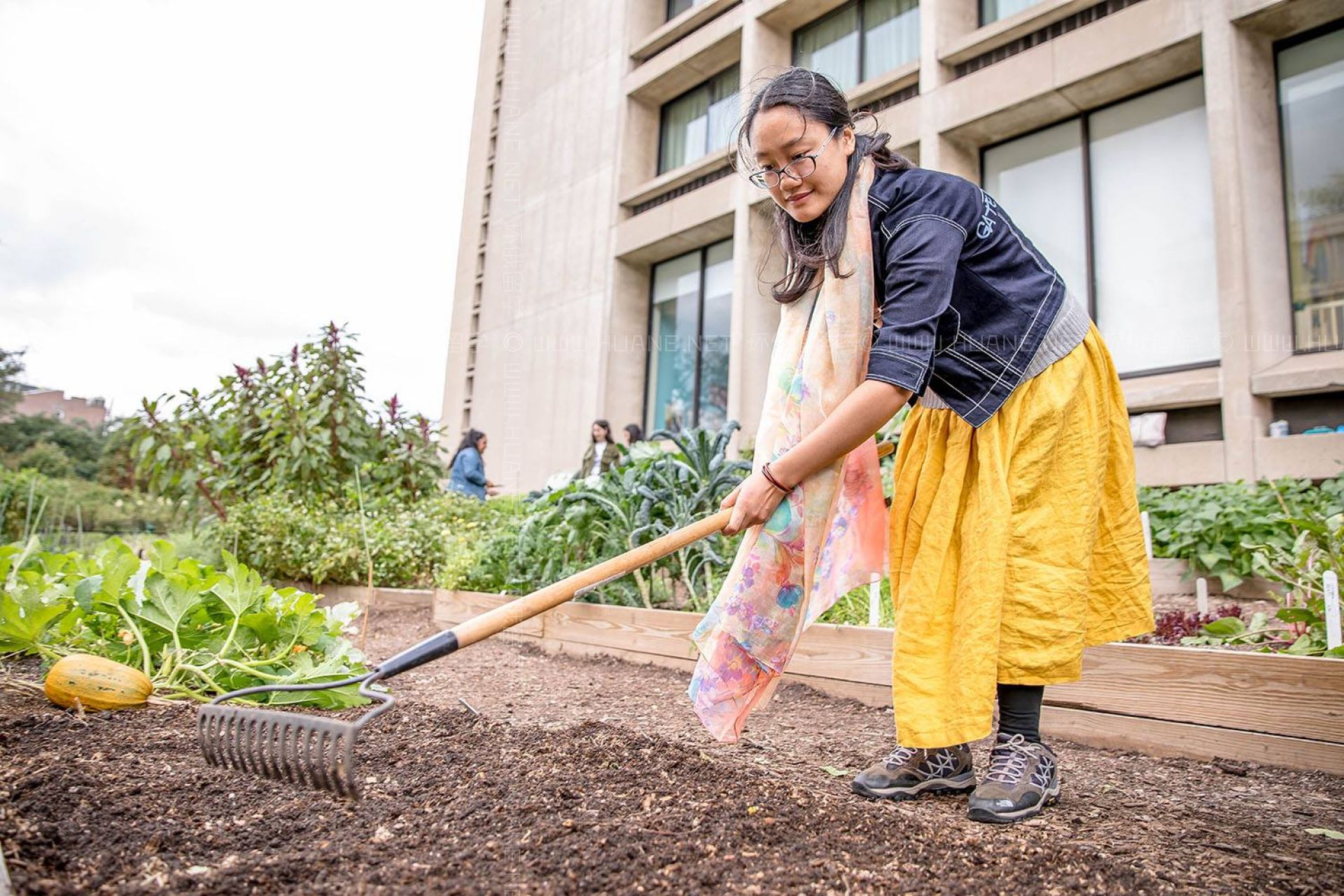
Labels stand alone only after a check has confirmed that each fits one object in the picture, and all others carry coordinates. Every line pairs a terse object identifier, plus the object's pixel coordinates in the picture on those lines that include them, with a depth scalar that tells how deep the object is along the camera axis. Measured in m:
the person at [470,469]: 8.25
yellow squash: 2.19
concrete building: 5.82
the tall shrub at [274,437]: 6.23
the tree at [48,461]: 24.34
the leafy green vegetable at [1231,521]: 3.85
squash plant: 2.38
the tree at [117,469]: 20.02
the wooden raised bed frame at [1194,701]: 2.04
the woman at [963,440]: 1.69
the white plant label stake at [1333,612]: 2.35
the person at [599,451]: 7.34
